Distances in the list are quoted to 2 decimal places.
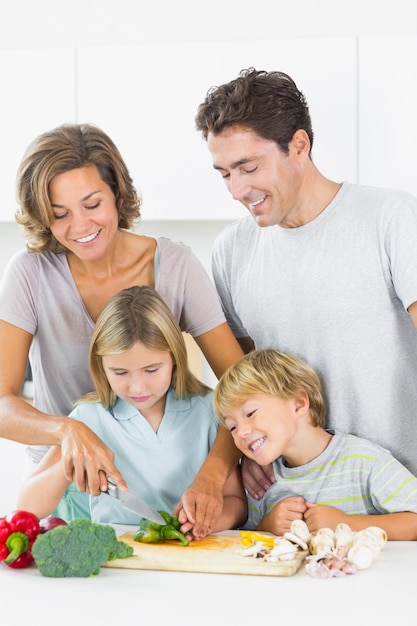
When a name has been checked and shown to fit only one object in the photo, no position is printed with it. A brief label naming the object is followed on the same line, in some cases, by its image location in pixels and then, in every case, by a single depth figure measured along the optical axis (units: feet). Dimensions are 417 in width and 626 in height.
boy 6.45
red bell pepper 5.74
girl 6.71
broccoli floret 5.61
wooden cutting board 5.71
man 6.60
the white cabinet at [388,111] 9.71
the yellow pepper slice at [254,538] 5.93
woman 6.53
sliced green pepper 6.05
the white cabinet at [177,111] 9.86
